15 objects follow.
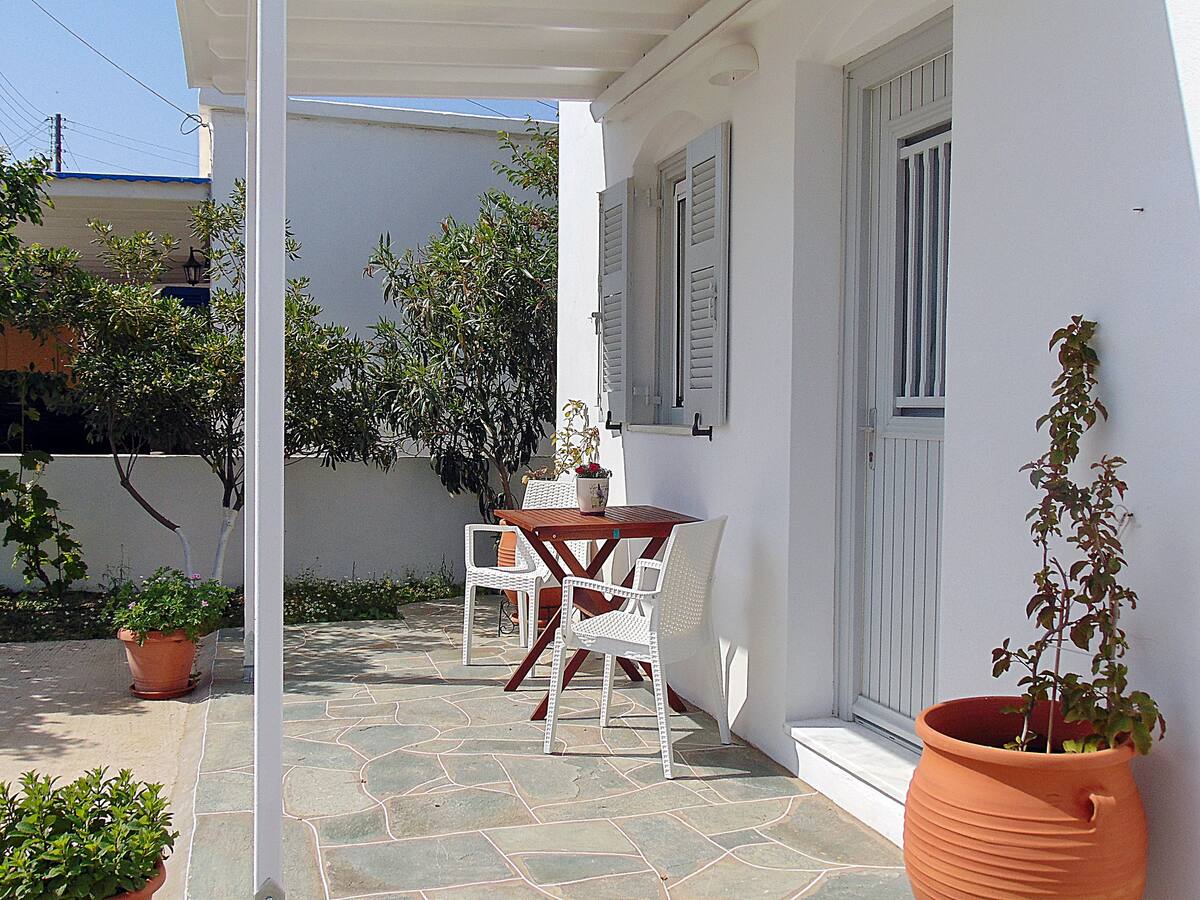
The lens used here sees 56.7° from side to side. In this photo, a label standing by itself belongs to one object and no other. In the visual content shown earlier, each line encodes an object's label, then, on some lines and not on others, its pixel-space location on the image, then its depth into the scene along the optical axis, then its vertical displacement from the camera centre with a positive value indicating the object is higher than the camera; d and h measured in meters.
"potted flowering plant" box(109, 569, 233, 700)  5.32 -1.01
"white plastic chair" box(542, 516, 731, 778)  4.28 -0.83
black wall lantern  9.51 +1.39
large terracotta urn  2.23 -0.82
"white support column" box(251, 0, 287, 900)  2.36 +0.11
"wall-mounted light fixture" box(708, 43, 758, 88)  4.51 +1.47
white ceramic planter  5.20 -0.34
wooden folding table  4.83 -0.49
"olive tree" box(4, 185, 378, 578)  6.82 +0.32
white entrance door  3.76 +0.14
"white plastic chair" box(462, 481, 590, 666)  5.89 -0.82
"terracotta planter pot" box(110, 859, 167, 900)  2.34 -1.01
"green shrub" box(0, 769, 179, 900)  2.27 -0.90
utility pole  27.05 +7.16
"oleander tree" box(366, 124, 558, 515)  7.71 +0.51
